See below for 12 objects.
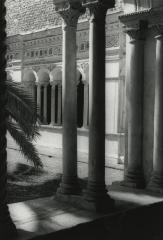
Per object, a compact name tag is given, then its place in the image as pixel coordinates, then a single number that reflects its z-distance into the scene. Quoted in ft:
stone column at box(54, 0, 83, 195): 14.71
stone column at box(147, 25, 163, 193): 16.61
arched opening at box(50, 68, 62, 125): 42.29
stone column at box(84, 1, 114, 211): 13.55
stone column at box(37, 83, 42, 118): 45.29
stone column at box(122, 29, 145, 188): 17.39
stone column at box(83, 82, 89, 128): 37.47
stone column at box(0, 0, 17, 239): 10.11
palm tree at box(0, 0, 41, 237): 21.59
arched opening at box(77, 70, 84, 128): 38.93
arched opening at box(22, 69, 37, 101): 46.29
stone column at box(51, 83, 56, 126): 42.70
